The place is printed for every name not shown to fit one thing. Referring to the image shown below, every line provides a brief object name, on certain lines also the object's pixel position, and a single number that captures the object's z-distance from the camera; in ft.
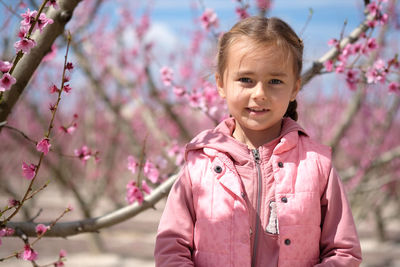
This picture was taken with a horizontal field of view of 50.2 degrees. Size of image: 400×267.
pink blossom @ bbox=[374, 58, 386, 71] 8.27
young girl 4.85
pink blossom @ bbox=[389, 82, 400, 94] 9.00
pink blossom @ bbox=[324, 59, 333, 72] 8.12
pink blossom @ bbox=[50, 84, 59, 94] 5.34
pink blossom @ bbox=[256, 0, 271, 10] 13.19
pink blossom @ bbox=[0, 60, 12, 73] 5.06
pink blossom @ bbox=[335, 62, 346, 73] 8.30
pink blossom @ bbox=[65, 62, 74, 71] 5.19
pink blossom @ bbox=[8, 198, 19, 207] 5.75
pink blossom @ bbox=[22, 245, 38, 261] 6.27
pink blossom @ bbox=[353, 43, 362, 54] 8.83
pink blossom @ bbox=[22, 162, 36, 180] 5.83
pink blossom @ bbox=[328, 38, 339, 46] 8.25
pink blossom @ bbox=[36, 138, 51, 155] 5.60
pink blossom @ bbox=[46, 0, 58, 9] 5.55
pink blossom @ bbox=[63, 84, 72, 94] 5.34
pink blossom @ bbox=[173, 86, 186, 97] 11.07
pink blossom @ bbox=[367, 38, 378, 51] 8.63
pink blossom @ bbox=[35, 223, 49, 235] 6.84
